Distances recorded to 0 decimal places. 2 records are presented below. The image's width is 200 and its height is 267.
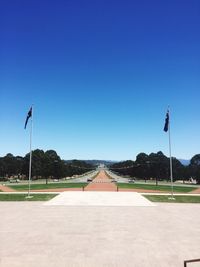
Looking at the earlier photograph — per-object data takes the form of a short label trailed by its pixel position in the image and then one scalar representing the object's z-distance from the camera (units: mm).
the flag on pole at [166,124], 25423
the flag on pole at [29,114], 25222
